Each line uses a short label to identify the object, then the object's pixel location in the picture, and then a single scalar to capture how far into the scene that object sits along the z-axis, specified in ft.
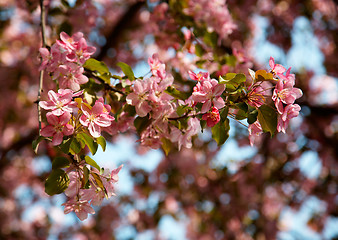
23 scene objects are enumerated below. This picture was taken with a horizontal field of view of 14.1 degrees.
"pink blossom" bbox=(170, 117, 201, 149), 5.37
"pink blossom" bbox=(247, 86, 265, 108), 5.17
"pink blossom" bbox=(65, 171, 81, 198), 5.16
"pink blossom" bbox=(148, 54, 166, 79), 5.40
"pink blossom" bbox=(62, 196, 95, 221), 5.16
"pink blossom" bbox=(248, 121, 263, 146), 5.25
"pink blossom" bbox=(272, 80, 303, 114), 5.12
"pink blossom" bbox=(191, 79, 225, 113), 5.11
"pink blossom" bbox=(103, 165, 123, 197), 5.19
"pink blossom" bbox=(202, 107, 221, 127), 5.14
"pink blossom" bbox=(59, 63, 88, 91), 5.32
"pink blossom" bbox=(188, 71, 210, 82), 5.21
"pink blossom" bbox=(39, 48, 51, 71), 5.37
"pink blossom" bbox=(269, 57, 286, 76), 5.19
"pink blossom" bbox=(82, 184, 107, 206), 5.17
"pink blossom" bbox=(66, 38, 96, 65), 5.39
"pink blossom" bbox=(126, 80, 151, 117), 5.27
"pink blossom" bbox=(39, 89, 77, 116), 5.07
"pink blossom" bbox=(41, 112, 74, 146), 5.06
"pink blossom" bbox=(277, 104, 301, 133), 5.13
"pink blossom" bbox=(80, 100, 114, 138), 5.11
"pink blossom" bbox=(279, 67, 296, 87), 5.14
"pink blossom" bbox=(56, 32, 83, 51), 5.37
